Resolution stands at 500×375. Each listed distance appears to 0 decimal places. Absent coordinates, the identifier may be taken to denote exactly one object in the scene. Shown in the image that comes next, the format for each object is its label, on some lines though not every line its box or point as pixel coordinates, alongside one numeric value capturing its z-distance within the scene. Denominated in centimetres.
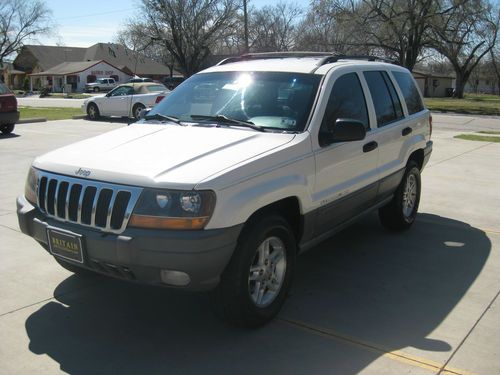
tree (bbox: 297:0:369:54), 3962
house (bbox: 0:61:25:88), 8862
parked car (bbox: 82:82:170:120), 2134
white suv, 331
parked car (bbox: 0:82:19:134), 1495
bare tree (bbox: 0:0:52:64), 8412
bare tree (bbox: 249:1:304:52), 6203
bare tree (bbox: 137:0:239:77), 5347
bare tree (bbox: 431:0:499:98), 3712
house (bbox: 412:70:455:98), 7338
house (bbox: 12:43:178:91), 7725
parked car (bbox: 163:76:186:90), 5162
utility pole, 3725
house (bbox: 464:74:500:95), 9875
